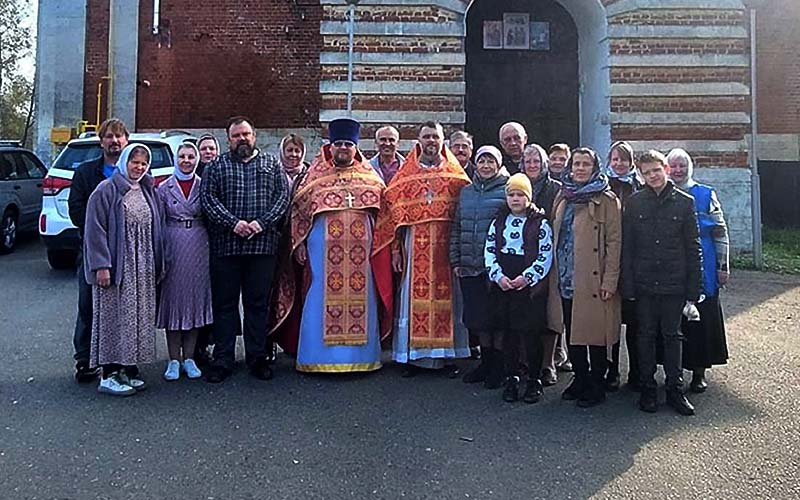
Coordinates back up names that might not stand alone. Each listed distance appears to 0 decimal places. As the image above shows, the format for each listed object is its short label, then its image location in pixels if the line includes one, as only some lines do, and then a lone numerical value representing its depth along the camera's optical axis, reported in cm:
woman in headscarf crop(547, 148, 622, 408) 524
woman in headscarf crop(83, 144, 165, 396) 533
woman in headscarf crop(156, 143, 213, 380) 576
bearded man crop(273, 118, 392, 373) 602
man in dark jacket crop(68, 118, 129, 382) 563
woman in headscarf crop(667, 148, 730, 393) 546
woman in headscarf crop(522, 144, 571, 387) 585
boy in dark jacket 506
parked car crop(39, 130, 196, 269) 1013
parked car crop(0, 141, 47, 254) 1309
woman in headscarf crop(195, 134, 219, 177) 646
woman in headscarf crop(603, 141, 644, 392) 554
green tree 3362
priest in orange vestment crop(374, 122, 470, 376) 604
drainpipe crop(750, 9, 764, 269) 1216
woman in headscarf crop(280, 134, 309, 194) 644
